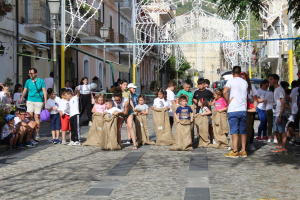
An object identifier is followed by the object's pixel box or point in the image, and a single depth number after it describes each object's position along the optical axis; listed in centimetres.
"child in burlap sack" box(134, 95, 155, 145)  1282
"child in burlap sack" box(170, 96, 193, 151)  1155
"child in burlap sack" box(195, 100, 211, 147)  1230
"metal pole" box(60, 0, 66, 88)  1945
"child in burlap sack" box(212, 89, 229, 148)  1220
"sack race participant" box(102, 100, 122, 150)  1170
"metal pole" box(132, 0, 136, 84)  2980
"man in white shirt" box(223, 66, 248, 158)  1049
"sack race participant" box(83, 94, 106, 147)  1241
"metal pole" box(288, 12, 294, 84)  2022
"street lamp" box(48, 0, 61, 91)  1683
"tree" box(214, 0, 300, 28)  940
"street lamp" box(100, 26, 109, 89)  2389
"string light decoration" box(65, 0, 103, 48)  2731
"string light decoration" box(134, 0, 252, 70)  3356
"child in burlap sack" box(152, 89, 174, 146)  1280
